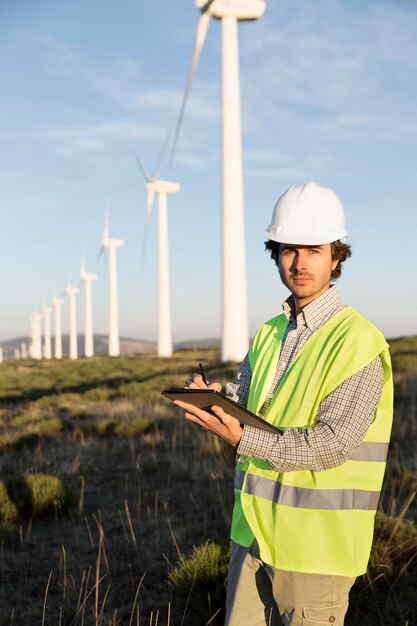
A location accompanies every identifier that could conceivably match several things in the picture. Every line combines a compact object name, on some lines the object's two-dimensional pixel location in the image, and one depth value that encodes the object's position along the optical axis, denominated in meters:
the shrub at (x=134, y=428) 12.04
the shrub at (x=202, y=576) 4.88
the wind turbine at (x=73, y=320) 75.69
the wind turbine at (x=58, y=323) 83.72
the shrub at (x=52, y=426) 12.93
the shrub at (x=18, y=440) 11.62
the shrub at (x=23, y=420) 14.69
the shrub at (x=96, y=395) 19.42
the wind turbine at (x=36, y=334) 94.94
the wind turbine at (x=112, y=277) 58.53
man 2.27
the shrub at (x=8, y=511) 7.18
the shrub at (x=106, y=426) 12.52
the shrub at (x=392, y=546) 5.29
